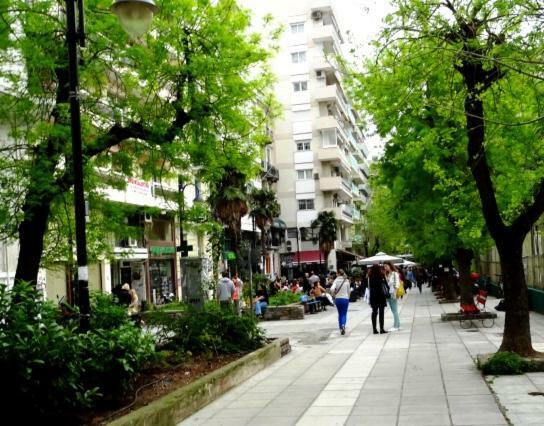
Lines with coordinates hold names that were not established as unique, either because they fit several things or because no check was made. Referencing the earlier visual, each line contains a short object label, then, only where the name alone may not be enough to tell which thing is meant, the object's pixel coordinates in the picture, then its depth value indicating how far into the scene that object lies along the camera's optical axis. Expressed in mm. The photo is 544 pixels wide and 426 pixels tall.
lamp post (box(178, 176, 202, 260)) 13758
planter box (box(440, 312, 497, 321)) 21344
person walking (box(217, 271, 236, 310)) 23272
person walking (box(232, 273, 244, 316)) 25719
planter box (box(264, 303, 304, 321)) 27625
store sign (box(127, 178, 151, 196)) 32750
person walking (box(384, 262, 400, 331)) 20123
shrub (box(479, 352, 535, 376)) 10523
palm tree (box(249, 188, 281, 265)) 47094
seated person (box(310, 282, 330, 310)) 32688
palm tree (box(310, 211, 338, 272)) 65375
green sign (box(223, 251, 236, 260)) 39294
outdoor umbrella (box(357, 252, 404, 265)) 37125
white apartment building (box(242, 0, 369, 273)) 68875
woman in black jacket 18750
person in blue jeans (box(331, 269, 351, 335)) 19403
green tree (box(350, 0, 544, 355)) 9594
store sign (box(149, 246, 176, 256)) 37125
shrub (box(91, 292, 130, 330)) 9891
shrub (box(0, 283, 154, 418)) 6285
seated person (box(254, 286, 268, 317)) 27219
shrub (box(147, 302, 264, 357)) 12297
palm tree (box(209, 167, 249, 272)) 34719
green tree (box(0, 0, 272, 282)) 12109
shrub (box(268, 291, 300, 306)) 29109
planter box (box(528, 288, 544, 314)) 24814
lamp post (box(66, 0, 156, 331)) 8250
